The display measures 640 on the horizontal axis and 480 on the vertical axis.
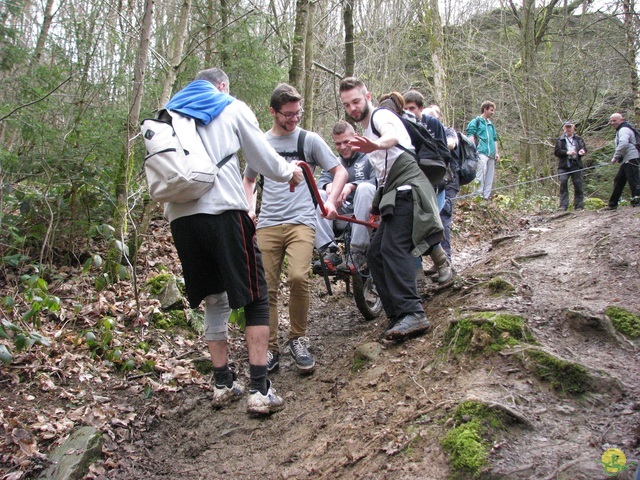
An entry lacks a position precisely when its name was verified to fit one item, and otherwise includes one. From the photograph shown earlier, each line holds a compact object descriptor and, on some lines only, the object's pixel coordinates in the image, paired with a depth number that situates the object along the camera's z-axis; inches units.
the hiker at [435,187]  220.1
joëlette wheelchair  214.6
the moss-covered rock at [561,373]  114.8
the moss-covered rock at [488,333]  132.6
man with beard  162.7
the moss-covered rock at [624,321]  133.4
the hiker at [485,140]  465.7
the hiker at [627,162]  403.5
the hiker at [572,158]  472.7
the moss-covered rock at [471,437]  97.1
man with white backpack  135.1
